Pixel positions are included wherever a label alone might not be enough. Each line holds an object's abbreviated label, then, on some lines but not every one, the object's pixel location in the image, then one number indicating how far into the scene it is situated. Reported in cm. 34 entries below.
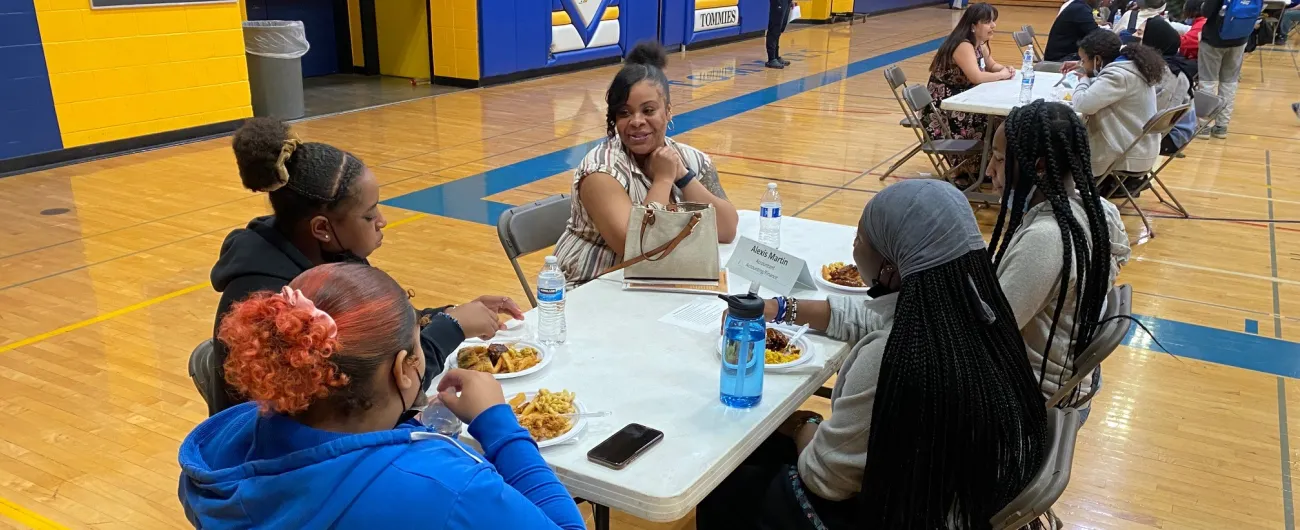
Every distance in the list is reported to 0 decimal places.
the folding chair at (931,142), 616
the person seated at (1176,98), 593
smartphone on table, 173
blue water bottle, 188
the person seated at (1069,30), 840
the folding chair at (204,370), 204
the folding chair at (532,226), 319
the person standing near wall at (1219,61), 844
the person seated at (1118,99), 530
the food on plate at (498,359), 210
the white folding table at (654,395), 169
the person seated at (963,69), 682
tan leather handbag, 255
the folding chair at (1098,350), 206
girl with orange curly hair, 120
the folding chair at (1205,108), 629
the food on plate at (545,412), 181
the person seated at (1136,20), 974
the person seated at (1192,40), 912
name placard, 247
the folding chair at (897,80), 684
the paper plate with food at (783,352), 214
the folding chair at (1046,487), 175
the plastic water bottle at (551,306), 228
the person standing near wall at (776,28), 1278
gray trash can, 858
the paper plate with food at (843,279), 268
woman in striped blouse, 294
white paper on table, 242
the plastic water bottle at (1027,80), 627
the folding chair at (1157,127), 529
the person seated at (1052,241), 209
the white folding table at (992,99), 589
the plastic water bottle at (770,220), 312
